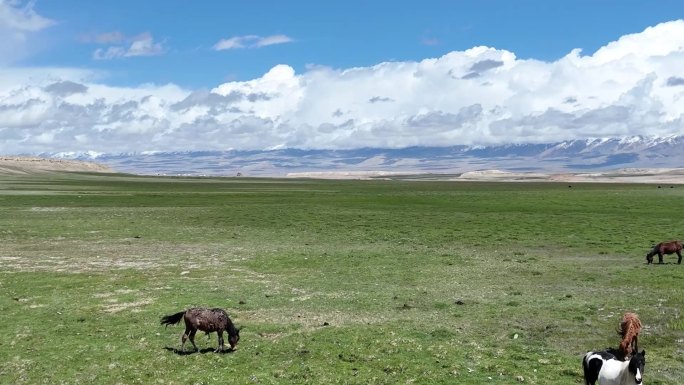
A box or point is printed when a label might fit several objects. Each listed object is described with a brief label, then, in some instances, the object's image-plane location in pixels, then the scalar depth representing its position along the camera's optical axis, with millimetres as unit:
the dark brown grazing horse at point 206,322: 18391
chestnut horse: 12836
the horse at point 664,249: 35531
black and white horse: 12155
